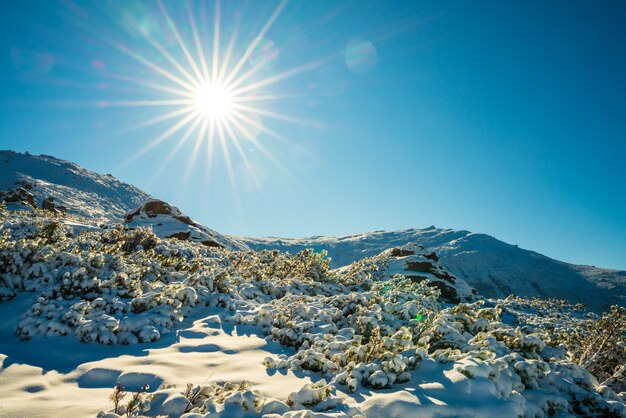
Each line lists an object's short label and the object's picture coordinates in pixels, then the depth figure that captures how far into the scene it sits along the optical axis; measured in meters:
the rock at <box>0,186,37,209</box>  30.89
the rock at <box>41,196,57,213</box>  31.42
